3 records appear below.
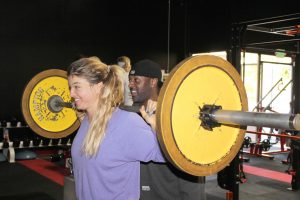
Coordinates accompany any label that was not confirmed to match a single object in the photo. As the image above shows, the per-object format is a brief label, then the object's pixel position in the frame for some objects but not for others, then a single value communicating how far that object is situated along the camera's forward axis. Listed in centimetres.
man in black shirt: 166
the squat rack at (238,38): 359
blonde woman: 130
